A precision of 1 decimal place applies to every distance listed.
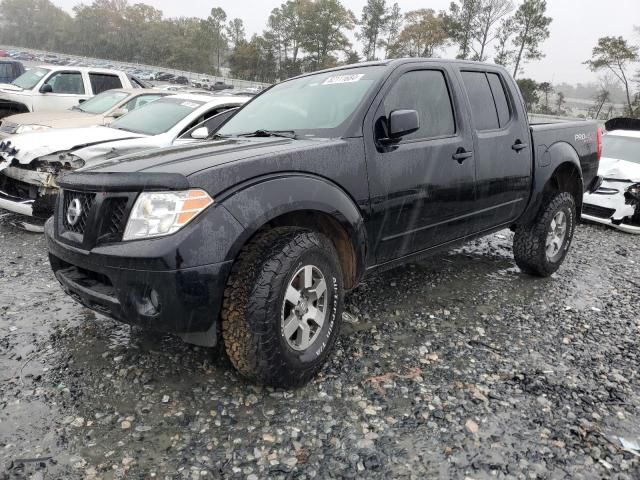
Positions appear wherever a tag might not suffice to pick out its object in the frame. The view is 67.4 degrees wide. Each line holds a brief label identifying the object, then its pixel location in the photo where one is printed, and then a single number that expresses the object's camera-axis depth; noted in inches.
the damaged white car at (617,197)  278.5
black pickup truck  85.3
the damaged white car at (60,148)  198.1
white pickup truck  378.0
